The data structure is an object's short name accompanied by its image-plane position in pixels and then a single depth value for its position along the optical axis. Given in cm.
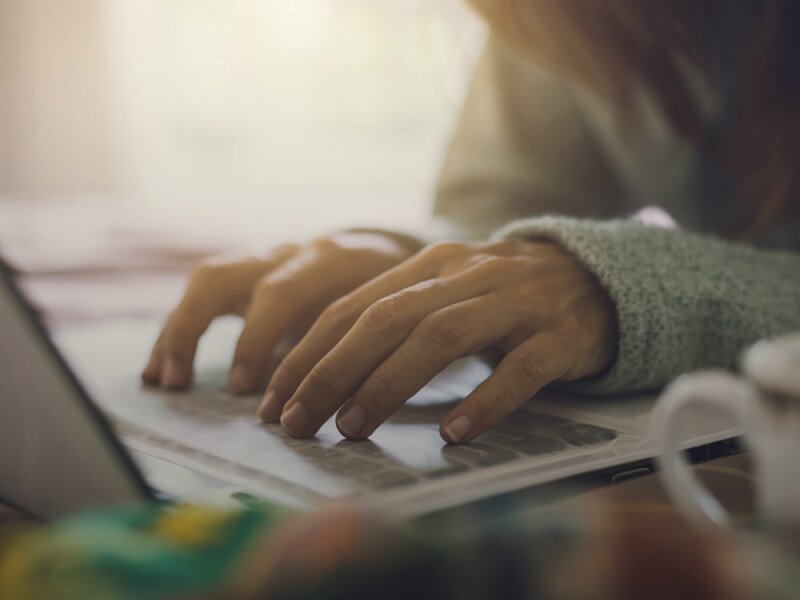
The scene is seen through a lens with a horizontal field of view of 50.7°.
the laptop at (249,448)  26
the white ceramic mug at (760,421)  19
